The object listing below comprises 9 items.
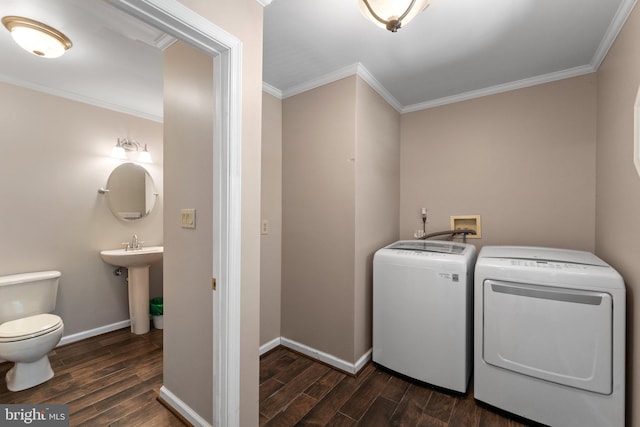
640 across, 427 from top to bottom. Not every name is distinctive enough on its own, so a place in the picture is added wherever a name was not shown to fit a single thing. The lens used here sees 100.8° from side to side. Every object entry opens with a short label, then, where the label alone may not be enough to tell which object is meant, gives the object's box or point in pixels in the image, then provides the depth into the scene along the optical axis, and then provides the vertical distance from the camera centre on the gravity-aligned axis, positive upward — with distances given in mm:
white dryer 1350 -704
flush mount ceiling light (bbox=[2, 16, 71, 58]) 1469 +1024
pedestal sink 2570 -716
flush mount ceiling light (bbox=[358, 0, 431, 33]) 1075 +837
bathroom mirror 2721 +209
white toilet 1729 -801
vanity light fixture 2677 +651
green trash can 2750 -1059
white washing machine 1745 -709
